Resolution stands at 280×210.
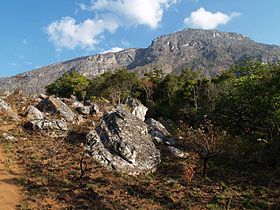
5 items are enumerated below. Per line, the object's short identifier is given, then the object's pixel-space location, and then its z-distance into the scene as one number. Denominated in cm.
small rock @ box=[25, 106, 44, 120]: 2210
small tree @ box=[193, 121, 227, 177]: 1423
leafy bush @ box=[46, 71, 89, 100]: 4278
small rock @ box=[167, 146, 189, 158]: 1642
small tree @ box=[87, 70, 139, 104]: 3769
